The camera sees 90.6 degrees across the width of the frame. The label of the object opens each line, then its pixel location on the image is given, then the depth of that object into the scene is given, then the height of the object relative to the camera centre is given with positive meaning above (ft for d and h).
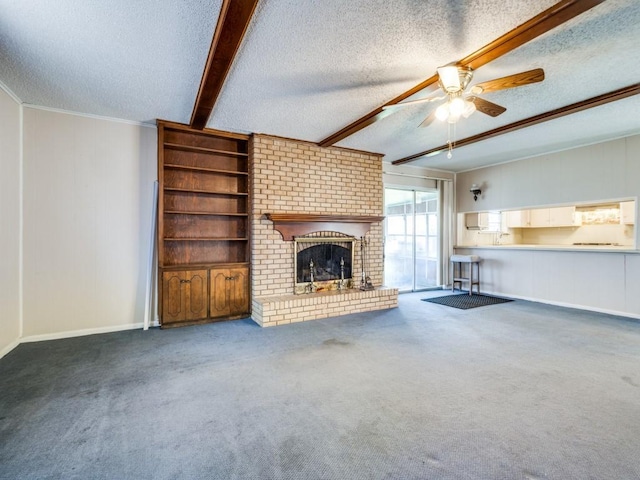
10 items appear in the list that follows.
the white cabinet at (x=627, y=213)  17.49 +1.54
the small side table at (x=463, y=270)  20.33 -2.02
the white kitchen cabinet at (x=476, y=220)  21.78 +1.42
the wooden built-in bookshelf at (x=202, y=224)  13.15 +0.79
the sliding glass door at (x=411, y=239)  21.77 +0.13
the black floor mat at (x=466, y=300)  17.11 -3.46
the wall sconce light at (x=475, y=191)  21.08 +3.35
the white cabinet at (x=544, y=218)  21.79 +1.61
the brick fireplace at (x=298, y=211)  14.42 +1.54
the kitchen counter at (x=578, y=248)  14.83 -0.43
